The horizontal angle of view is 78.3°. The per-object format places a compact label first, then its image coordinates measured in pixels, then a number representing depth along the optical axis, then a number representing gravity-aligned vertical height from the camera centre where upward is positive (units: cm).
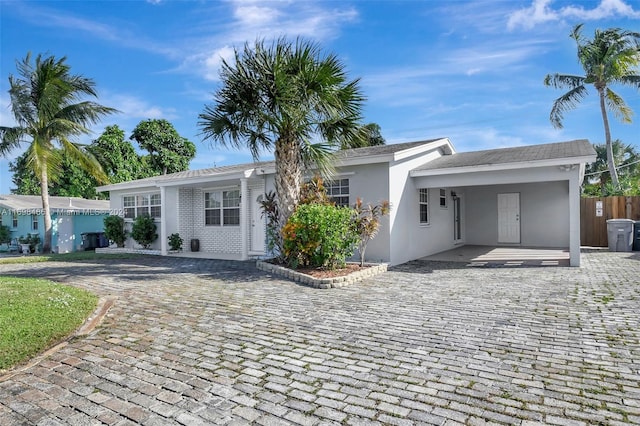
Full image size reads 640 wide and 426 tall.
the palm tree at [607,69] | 1988 +738
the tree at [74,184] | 3281 +292
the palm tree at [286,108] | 979 +281
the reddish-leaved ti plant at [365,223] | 1023 -23
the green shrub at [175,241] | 1603 -98
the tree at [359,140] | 1120 +216
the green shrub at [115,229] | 1795 -51
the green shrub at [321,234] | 938 -47
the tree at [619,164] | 2667 +325
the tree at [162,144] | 3516 +675
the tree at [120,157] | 3164 +504
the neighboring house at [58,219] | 2089 +1
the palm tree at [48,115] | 1733 +479
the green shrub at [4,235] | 2250 -89
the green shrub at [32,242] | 2059 -119
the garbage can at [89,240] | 2061 -115
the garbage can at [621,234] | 1421 -86
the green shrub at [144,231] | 1698 -58
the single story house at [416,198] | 1112 +62
